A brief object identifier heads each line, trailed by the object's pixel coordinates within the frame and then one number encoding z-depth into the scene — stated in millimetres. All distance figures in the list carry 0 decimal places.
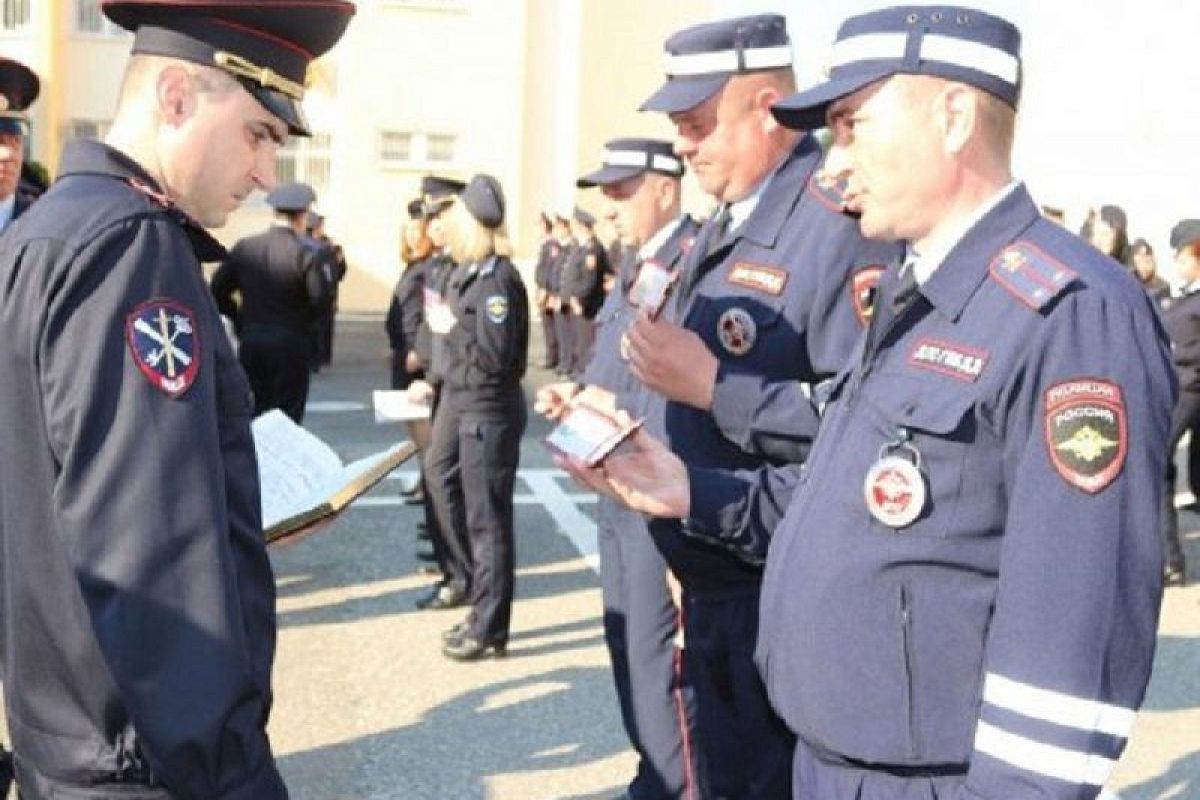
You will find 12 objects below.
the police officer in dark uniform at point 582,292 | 19484
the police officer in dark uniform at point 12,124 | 5938
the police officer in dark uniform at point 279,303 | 9219
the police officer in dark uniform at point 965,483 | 2082
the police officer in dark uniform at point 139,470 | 2111
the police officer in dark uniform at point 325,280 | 9453
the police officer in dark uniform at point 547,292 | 20875
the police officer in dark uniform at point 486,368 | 6965
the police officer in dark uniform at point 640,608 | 4602
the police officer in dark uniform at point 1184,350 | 8531
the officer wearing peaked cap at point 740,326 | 3551
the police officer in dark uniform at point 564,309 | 19859
